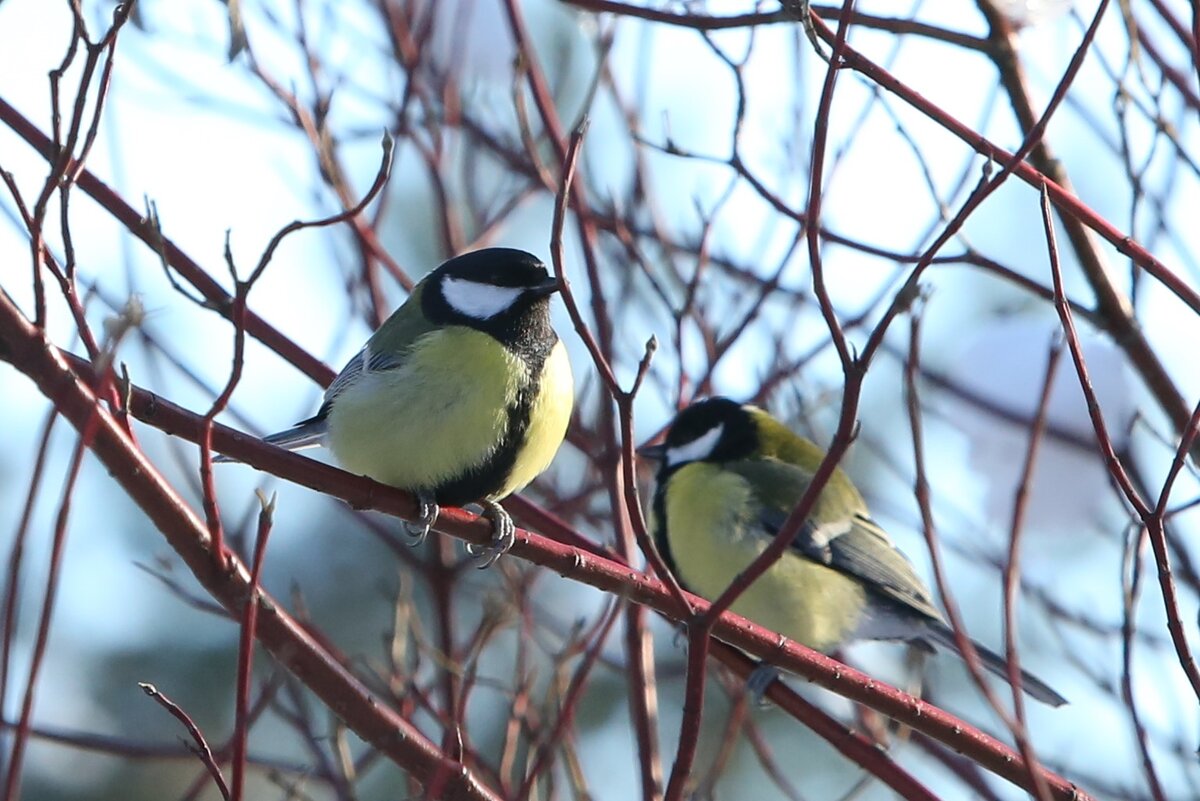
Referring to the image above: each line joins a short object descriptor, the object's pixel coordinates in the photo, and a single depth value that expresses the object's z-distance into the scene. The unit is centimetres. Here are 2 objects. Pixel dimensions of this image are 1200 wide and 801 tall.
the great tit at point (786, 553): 817
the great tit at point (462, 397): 575
